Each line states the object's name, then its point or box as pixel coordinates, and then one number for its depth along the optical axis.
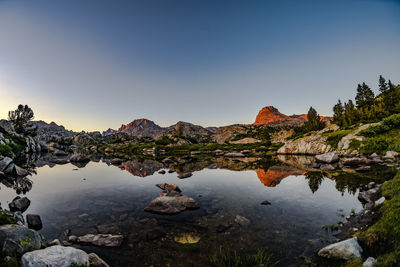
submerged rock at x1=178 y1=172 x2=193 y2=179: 32.34
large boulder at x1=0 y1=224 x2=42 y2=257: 7.12
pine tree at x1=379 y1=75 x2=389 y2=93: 121.75
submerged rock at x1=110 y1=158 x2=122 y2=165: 56.14
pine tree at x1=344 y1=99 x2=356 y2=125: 94.49
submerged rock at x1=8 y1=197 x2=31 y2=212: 16.14
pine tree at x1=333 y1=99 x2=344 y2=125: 130.57
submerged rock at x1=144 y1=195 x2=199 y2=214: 15.87
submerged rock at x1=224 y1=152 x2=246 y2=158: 80.88
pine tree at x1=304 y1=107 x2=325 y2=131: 121.94
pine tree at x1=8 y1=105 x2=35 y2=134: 90.99
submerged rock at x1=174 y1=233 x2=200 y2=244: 11.05
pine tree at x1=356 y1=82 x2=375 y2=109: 120.19
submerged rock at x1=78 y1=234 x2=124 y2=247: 10.56
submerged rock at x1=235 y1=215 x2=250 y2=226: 13.55
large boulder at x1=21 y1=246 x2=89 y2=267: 6.45
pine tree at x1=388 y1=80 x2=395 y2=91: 109.67
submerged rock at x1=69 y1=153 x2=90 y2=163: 57.93
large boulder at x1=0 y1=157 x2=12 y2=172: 30.51
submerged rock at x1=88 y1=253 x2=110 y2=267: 7.99
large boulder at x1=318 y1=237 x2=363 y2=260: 7.84
